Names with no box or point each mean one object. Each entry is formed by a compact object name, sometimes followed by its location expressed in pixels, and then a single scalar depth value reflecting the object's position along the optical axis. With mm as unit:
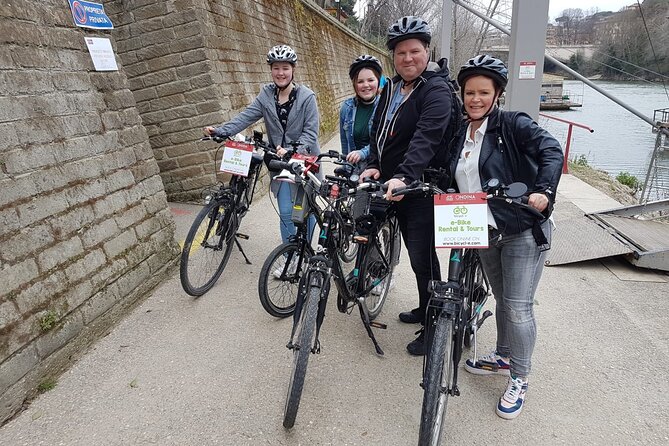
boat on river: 35844
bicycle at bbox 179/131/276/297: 3463
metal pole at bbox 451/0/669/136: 4845
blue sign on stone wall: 3297
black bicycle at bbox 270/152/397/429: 2230
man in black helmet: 2443
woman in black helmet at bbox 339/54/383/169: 3520
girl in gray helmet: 3623
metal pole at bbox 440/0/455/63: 13312
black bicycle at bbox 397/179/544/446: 1946
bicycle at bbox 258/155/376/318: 2680
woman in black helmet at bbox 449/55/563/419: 2097
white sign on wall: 3396
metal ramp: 4168
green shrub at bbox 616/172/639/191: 10381
